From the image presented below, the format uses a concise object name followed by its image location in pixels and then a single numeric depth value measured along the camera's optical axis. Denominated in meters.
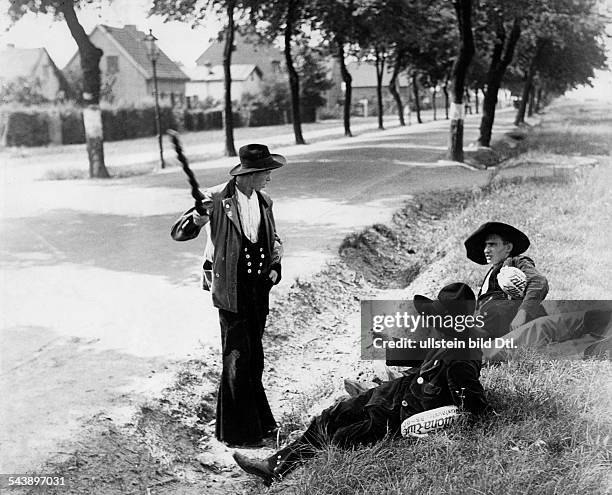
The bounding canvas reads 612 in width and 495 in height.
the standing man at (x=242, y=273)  3.71
